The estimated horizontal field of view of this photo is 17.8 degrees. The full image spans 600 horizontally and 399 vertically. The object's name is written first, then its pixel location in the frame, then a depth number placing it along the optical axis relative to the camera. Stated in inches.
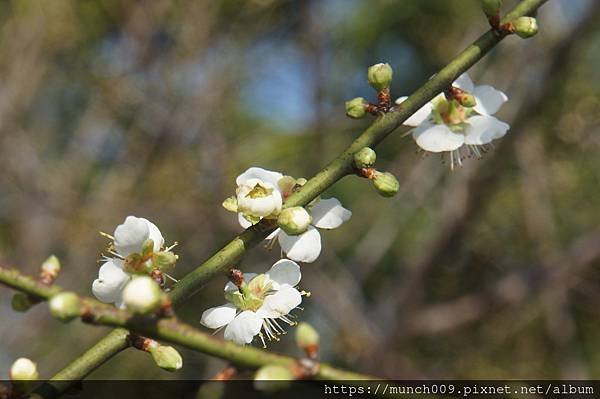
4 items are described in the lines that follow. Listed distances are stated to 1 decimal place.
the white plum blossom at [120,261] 16.0
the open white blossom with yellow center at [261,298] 16.3
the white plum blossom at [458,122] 17.1
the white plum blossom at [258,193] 15.7
